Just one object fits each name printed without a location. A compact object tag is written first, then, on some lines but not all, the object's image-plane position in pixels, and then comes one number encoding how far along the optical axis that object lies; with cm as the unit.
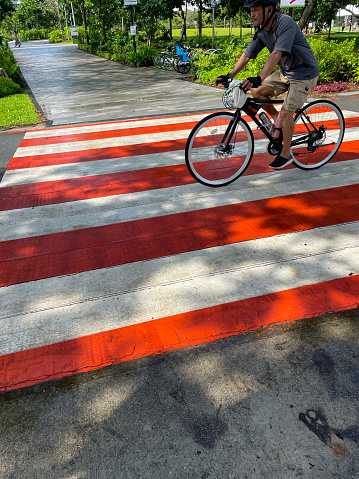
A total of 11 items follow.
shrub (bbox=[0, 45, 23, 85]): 1512
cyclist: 378
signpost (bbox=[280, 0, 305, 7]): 823
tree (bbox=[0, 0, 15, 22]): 2481
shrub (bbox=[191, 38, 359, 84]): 1042
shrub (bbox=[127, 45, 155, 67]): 2078
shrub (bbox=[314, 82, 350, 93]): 1006
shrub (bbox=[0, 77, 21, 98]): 1235
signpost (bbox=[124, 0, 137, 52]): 1888
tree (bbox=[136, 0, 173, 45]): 3050
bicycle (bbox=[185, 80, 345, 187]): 434
